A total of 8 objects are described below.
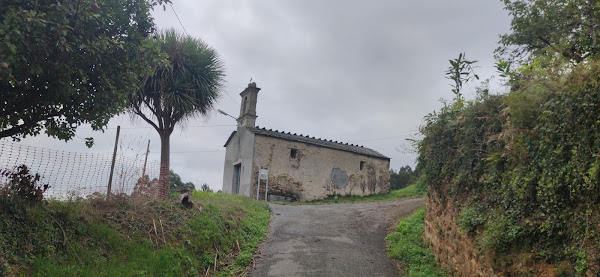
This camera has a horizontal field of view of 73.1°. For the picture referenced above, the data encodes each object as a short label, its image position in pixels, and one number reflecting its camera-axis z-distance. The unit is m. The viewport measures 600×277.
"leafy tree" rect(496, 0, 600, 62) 9.84
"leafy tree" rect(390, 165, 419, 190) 31.88
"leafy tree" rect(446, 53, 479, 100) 8.98
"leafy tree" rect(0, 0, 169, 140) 4.79
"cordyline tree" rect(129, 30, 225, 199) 12.49
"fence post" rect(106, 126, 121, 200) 7.62
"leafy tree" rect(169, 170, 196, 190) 29.97
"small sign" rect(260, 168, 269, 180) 20.50
